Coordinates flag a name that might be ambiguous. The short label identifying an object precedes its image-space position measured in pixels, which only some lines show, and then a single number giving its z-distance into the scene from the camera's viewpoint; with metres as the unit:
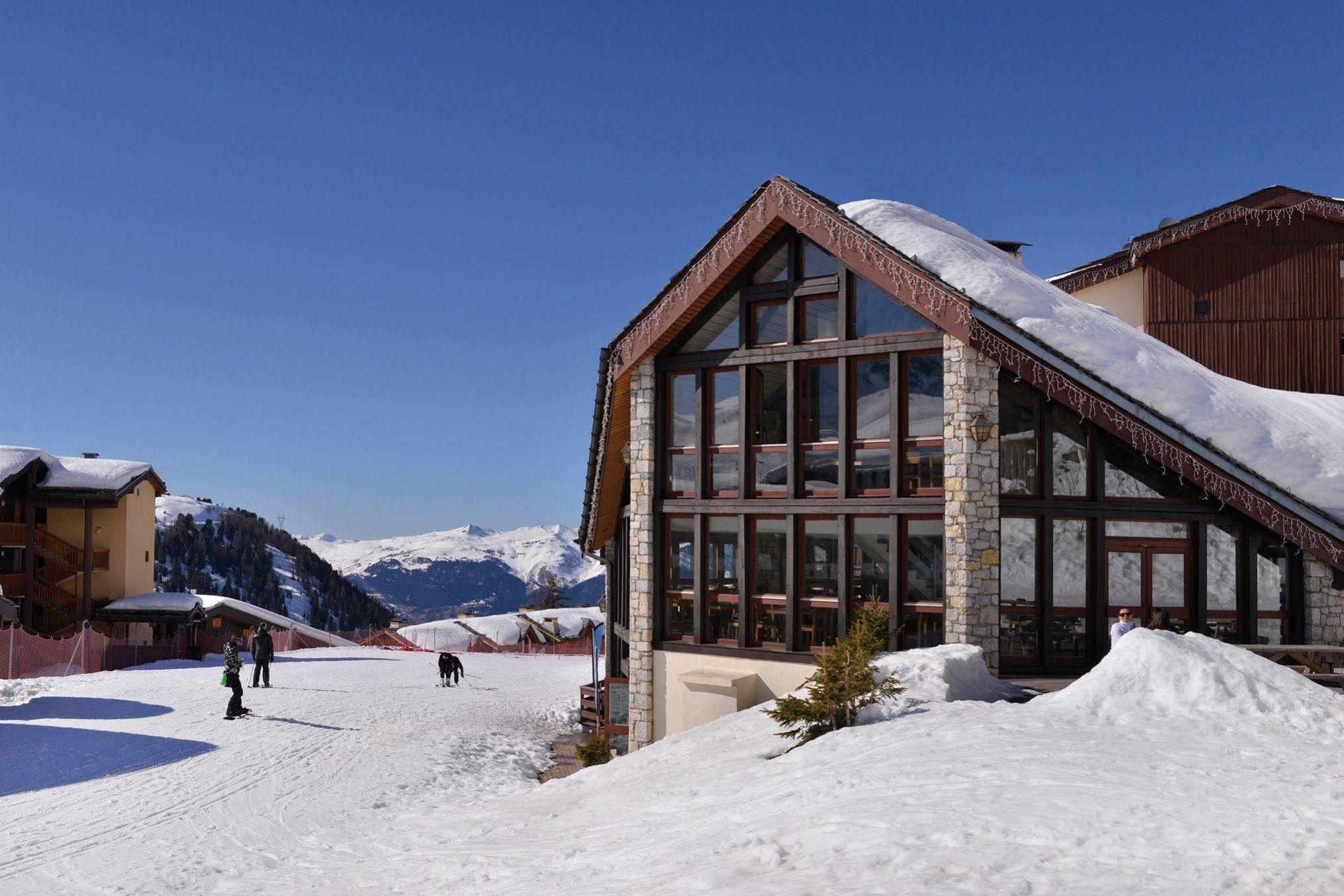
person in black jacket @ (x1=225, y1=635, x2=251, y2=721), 19.70
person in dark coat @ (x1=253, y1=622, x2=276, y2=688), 24.30
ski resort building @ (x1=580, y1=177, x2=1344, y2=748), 13.55
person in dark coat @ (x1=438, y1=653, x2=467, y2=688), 27.23
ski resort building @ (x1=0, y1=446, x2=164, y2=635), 38.78
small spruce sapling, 11.07
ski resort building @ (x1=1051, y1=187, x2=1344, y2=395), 25.00
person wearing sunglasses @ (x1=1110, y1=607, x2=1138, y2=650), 12.95
